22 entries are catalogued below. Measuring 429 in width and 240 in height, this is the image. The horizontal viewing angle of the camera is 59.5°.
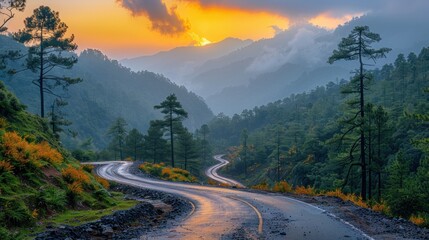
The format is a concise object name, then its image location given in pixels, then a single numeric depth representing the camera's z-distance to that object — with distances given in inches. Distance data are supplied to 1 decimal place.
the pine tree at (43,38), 1369.3
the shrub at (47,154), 672.4
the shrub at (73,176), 690.5
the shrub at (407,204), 982.4
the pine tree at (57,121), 1836.7
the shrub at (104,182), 1183.7
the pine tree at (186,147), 3100.4
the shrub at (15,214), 429.5
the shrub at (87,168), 993.0
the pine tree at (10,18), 1161.4
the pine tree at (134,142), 3410.4
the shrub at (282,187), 1237.1
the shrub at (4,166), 523.8
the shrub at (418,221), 633.2
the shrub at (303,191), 1155.4
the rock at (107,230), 495.5
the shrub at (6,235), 360.8
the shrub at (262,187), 1371.6
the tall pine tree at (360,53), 1058.7
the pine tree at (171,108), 2218.3
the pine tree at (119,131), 3550.7
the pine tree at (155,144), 3120.1
